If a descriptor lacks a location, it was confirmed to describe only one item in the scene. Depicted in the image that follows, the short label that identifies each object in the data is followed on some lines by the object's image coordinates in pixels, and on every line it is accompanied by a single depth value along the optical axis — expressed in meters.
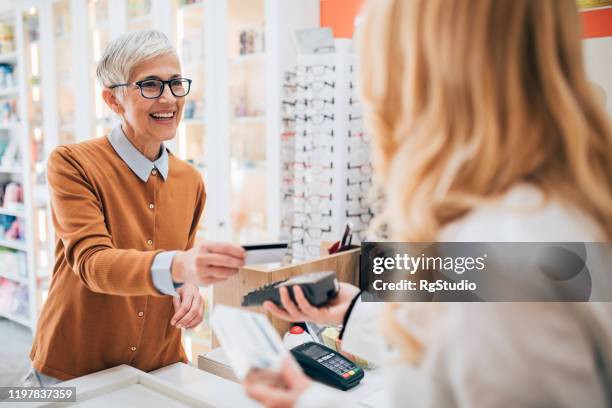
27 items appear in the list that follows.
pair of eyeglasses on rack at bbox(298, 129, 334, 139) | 2.79
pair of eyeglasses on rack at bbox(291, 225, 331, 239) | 2.86
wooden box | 1.69
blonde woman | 0.54
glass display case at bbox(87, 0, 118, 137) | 4.09
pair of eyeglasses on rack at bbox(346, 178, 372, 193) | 2.81
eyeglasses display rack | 2.76
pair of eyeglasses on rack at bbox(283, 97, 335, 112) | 2.79
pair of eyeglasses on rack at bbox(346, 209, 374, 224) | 2.83
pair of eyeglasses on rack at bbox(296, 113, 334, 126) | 2.79
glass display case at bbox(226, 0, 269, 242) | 3.23
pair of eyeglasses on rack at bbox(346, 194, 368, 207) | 2.82
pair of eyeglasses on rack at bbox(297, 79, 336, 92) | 2.76
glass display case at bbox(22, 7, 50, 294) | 4.61
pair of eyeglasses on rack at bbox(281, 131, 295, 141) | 3.09
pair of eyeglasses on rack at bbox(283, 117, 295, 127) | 3.10
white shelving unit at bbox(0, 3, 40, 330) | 4.62
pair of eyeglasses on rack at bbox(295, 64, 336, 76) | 2.75
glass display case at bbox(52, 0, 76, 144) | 4.37
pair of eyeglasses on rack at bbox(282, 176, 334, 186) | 2.82
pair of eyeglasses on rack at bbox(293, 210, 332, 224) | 2.83
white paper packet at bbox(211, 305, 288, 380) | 0.72
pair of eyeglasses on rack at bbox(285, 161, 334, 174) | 2.82
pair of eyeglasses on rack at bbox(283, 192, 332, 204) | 2.83
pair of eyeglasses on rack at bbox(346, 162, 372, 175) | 2.80
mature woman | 1.42
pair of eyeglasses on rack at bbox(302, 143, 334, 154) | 2.80
